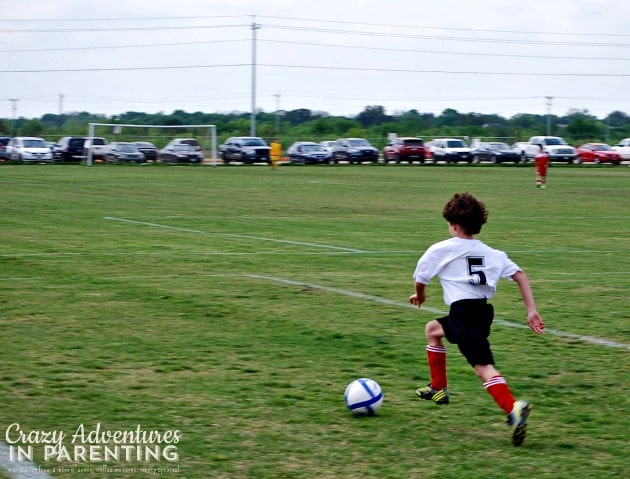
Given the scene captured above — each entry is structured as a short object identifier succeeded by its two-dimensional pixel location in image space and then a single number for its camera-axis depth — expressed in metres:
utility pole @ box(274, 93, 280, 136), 90.45
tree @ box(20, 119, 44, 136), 80.58
